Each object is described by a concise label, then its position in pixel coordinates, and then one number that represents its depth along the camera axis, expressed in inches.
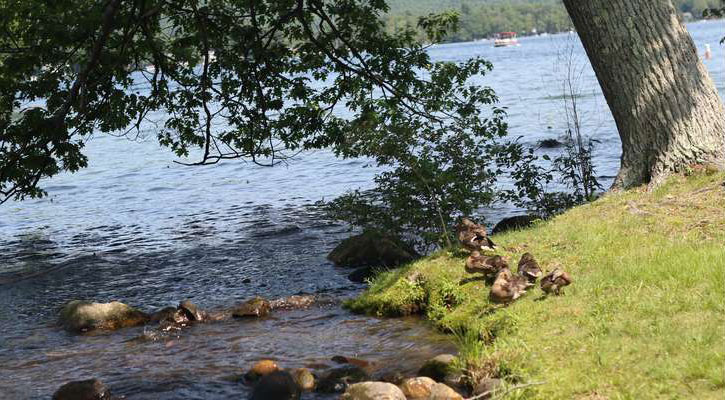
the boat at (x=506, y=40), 5895.7
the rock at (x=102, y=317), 423.5
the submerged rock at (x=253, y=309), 424.2
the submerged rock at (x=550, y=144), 1082.7
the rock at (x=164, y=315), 421.3
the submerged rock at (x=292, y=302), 436.8
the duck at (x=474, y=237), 368.5
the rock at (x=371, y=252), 518.3
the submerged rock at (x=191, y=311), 424.5
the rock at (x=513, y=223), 505.6
